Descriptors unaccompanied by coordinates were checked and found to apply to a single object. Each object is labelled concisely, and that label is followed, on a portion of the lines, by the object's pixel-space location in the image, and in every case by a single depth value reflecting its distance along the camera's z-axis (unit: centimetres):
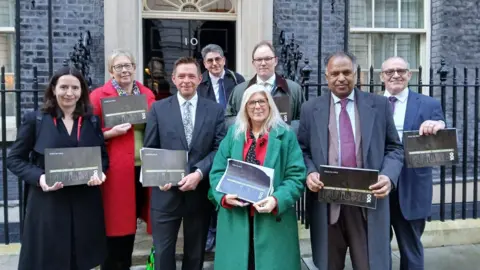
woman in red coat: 346
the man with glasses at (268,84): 370
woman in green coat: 299
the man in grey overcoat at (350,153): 302
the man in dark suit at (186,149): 332
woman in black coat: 304
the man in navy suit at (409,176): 350
